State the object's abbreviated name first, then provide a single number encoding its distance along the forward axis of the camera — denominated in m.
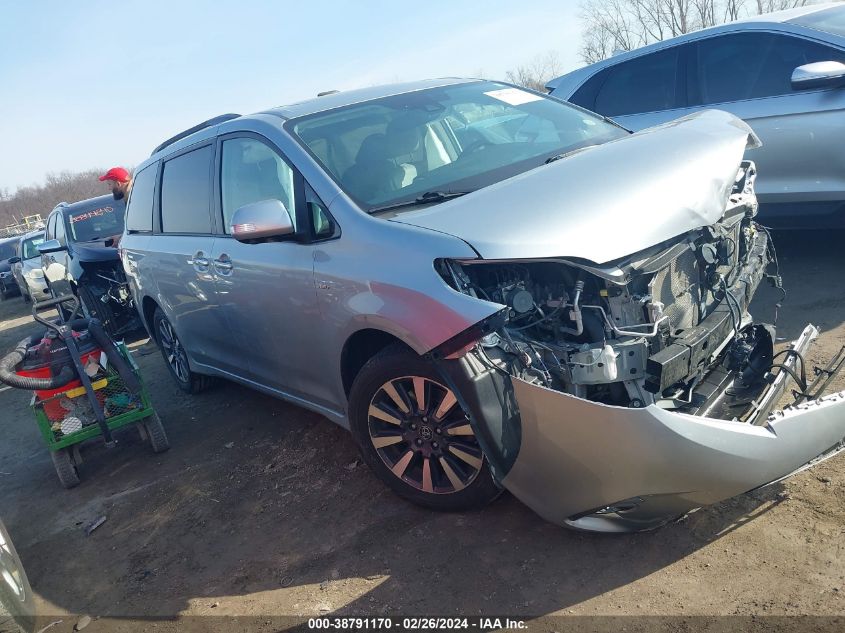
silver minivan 2.43
